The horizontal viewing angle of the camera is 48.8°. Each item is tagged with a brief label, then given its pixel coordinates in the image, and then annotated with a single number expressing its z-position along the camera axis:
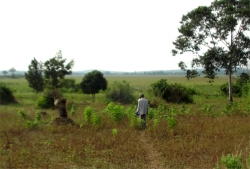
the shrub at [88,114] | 12.60
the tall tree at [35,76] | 31.16
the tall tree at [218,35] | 23.19
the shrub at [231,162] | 5.74
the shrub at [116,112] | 12.56
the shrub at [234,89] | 31.03
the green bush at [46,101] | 21.44
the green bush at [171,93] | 24.67
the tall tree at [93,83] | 28.64
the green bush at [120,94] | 25.36
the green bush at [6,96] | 24.09
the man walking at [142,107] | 11.38
